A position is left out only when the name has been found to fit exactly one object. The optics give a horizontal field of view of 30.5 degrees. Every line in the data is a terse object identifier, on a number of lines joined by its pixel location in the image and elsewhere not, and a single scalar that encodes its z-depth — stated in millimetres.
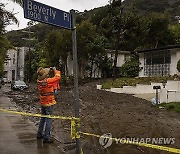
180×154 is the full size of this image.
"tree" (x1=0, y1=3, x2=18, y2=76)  20892
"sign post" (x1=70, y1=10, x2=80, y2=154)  5562
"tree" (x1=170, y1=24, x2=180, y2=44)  41538
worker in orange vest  7621
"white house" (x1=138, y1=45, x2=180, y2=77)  27422
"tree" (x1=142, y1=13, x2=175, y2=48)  40812
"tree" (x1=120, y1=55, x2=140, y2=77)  31625
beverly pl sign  5031
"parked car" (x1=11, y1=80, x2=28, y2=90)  36219
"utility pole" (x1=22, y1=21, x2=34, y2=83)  60188
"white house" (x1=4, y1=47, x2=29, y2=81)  73938
